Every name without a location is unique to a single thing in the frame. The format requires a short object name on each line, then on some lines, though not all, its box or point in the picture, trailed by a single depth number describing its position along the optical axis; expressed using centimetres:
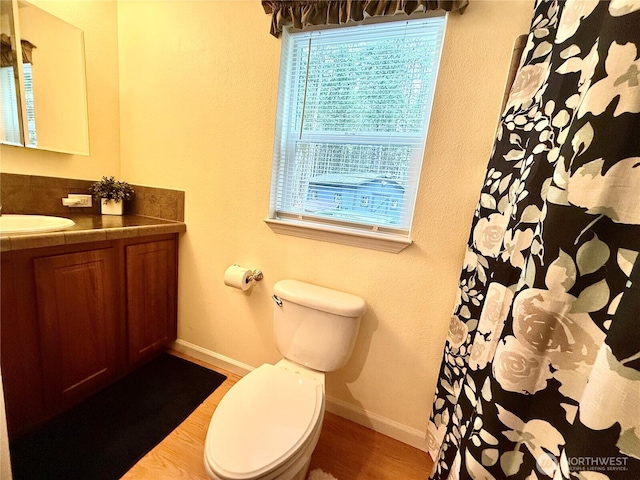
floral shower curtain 36
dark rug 100
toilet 74
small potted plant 151
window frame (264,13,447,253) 112
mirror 120
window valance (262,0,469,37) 94
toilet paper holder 137
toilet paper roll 133
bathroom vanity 95
